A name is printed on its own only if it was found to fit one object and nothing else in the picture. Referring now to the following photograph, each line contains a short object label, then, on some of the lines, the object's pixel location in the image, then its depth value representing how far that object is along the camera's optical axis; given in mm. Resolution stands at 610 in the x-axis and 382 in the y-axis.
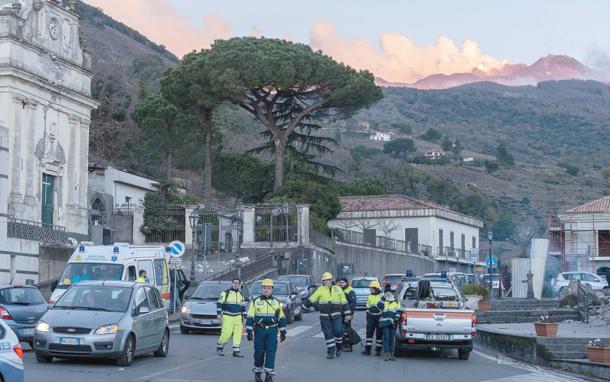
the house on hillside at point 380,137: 172388
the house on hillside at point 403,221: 73812
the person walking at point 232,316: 19734
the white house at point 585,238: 66250
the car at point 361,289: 41875
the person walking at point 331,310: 20906
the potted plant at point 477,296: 35000
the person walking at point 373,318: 22139
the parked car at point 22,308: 20344
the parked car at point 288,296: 31609
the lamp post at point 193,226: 38853
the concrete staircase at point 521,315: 31672
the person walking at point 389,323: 21047
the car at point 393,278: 42806
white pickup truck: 21062
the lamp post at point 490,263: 45412
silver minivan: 16562
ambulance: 24503
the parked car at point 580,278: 43219
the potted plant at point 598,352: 18641
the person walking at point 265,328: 15750
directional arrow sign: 33975
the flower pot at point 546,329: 21484
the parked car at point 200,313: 26312
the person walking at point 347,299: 22688
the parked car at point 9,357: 11344
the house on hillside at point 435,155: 148500
